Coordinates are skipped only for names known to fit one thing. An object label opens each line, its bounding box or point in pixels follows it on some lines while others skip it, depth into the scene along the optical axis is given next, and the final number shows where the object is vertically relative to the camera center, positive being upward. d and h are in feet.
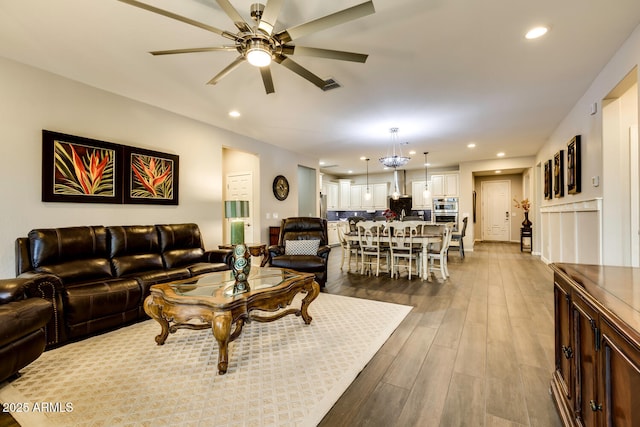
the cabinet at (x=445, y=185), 27.99 +2.90
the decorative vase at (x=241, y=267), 8.00 -1.57
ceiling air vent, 10.27 +5.00
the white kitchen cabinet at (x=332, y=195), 33.32 +2.22
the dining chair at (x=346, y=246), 18.12 -2.21
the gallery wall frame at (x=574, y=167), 12.38 +2.11
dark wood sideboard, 2.73 -1.69
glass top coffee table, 6.49 -2.24
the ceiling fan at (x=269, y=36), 5.39 +4.00
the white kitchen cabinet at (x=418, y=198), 30.22 +1.67
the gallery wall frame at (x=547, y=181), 17.87 +2.13
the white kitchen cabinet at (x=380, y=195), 32.50 +2.17
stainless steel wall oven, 27.81 +0.39
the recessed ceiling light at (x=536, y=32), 7.41 +4.97
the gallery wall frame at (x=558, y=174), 15.14 +2.19
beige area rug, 5.13 -3.75
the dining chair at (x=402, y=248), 15.83 -2.09
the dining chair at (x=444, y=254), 15.06 -2.33
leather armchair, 13.33 -1.83
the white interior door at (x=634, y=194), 9.00 +0.60
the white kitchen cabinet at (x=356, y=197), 33.96 +2.04
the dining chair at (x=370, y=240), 16.81 -1.67
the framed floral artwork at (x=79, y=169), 9.67 +1.73
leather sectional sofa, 7.88 -2.00
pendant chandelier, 17.13 +3.59
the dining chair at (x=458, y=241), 21.43 -2.20
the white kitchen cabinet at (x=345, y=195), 34.53 +2.32
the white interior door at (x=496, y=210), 32.71 +0.30
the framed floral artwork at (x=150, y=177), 11.86 +1.73
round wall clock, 19.95 +1.96
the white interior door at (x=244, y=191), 18.98 +1.66
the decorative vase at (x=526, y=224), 25.16 -1.07
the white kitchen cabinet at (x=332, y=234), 30.22 -2.29
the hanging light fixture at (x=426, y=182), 27.68 +3.37
